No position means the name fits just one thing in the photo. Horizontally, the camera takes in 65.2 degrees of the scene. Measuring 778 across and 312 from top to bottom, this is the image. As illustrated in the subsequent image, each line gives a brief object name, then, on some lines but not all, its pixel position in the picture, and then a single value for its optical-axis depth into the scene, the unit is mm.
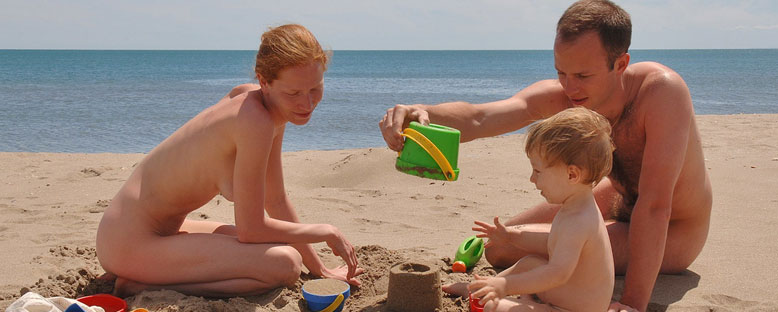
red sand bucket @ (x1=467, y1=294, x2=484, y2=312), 2829
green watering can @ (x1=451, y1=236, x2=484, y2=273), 3631
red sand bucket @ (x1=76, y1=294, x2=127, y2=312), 2914
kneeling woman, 2994
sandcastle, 2857
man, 2840
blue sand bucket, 2914
